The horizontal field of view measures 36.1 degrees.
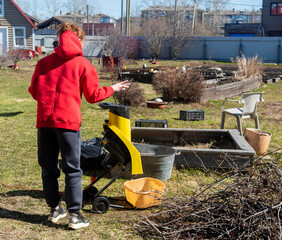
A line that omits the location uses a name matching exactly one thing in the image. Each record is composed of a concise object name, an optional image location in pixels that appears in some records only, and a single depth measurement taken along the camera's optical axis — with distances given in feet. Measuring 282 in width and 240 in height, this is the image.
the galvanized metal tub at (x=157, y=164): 17.48
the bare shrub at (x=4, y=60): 65.87
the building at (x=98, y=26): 259.60
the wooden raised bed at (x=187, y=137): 22.71
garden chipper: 13.96
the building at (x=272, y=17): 158.92
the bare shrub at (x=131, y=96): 37.22
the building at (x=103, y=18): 348.79
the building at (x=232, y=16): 311.06
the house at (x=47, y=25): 182.80
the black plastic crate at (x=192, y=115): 32.27
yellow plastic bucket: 14.67
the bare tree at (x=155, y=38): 116.78
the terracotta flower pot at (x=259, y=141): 22.39
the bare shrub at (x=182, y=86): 39.81
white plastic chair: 25.67
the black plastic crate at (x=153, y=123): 27.32
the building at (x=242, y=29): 187.21
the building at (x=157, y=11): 265.09
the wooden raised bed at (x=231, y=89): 42.28
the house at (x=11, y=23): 105.60
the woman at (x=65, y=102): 12.38
